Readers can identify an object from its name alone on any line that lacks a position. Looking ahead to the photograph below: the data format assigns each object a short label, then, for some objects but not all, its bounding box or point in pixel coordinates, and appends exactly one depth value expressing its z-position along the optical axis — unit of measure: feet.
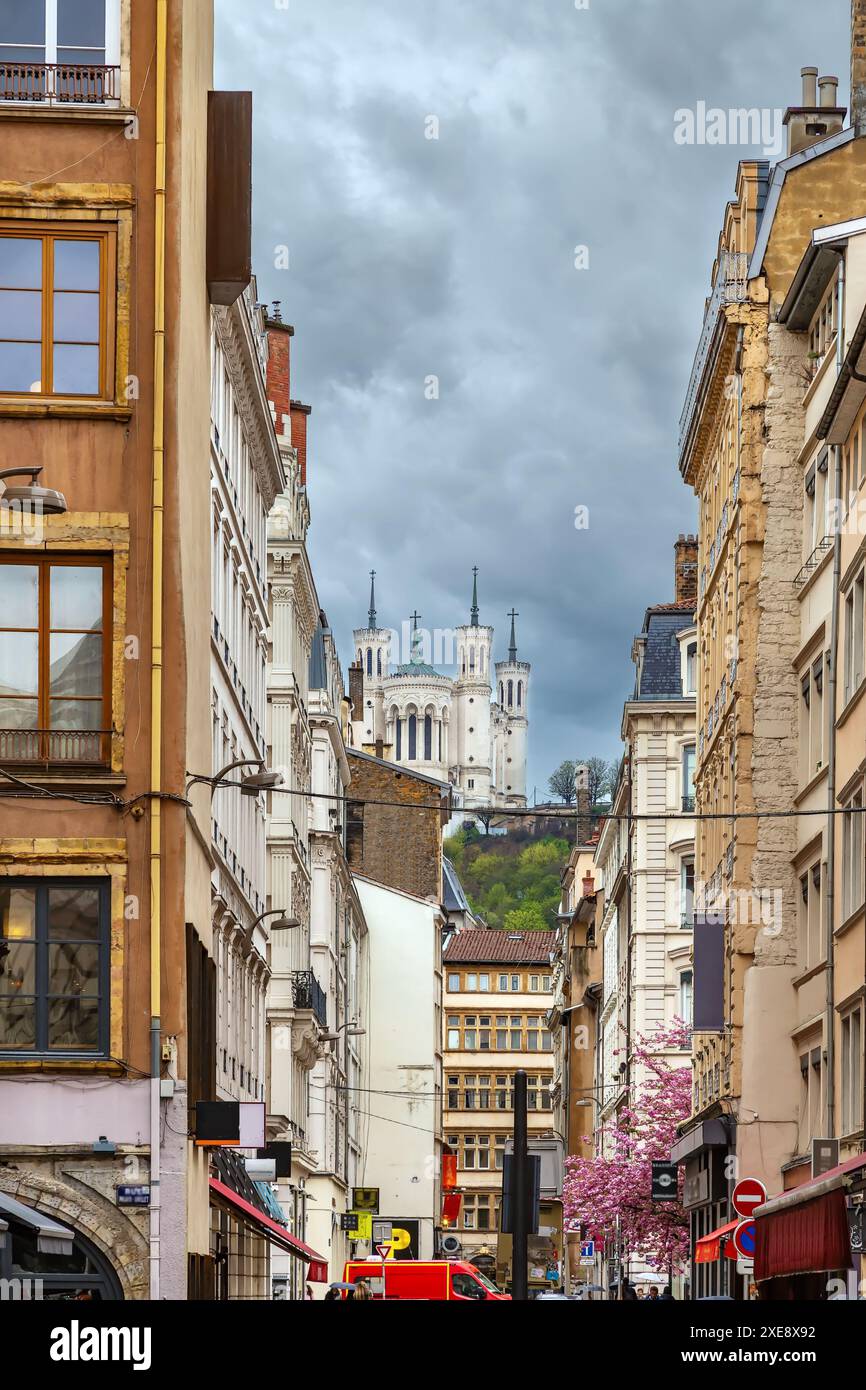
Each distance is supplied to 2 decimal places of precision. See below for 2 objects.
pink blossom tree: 215.72
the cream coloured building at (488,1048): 523.70
